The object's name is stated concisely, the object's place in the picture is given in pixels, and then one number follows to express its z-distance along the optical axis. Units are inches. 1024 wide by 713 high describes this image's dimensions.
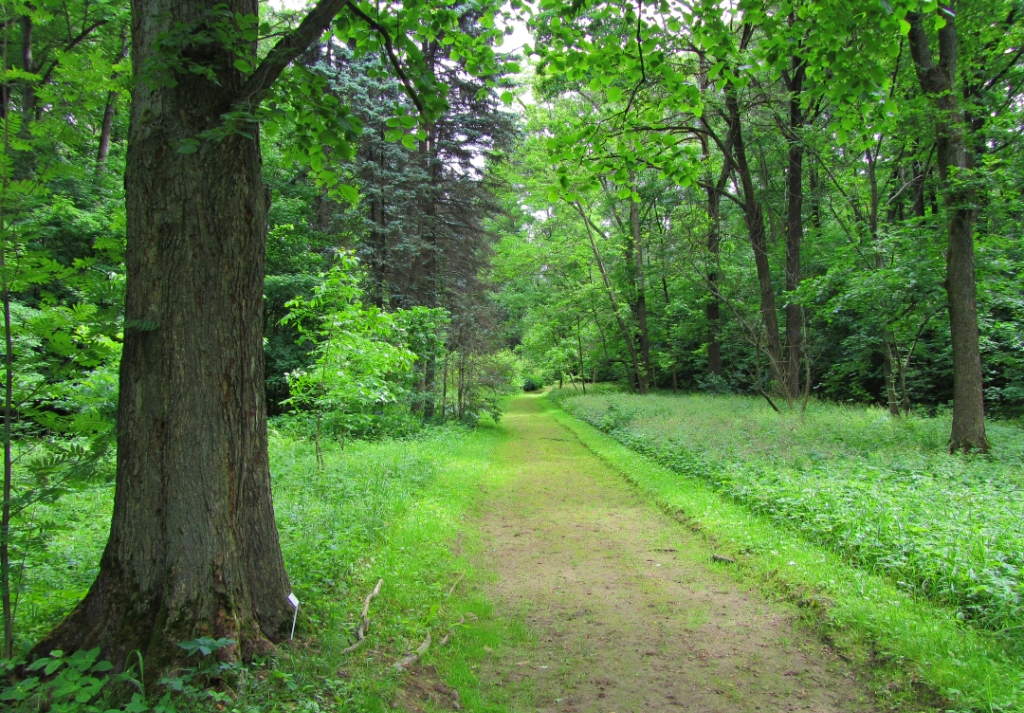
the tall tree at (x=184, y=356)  109.9
